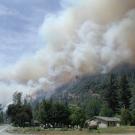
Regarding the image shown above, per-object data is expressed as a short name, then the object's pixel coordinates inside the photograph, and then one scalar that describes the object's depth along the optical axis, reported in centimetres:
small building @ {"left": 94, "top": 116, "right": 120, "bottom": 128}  14052
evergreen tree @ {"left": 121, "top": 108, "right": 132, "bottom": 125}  12500
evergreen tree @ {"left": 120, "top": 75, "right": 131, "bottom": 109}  16562
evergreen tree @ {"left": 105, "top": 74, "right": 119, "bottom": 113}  16945
